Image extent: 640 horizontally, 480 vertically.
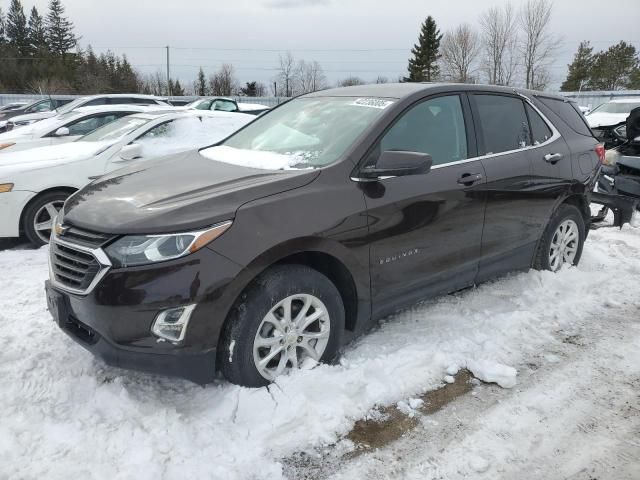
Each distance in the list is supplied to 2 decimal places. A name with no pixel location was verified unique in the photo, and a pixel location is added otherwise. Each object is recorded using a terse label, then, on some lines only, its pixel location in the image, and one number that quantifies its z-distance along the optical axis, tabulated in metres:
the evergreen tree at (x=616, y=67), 57.44
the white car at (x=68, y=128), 8.44
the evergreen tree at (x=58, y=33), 75.88
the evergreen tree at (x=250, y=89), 65.81
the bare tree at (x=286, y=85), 69.50
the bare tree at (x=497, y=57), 51.28
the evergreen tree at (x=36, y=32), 74.94
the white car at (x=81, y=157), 5.34
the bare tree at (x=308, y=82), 72.21
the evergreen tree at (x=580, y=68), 60.44
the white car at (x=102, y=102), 15.87
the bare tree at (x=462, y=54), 54.63
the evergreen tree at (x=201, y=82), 73.16
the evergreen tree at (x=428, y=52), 59.03
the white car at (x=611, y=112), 15.09
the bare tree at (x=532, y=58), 49.17
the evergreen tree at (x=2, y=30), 73.86
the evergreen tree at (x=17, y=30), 73.50
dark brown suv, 2.45
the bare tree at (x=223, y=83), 70.12
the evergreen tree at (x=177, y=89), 74.69
